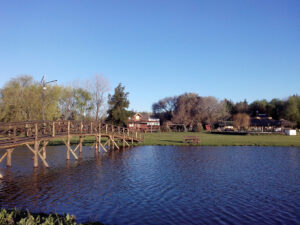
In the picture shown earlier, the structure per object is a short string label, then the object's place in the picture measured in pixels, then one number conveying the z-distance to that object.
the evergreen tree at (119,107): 43.09
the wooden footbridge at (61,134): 17.75
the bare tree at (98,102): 66.44
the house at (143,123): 79.81
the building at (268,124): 70.44
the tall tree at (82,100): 66.38
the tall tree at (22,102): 44.12
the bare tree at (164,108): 105.94
